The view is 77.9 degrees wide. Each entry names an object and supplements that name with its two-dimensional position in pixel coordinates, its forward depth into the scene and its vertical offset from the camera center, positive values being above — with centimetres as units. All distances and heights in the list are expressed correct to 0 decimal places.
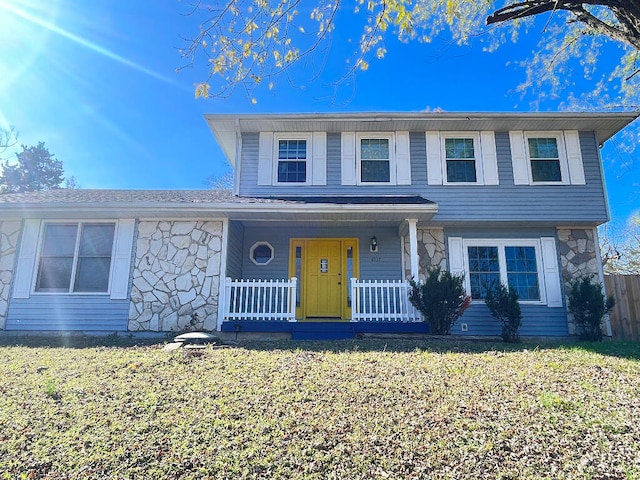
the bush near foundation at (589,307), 805 +4
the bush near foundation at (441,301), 750 +12
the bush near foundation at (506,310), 798 -3
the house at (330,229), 791 +171
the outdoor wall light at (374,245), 934 +145
